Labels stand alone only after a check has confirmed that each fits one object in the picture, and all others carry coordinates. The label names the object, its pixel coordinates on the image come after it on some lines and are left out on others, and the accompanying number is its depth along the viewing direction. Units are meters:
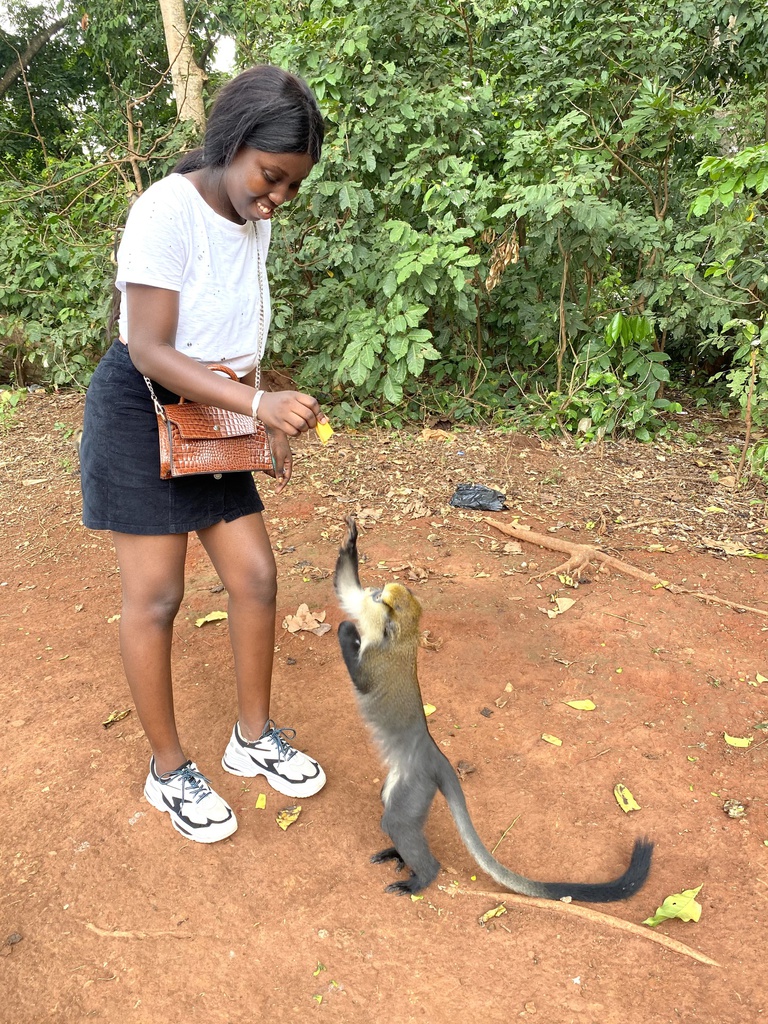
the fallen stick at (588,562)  3.81
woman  1.86
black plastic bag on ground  4.90
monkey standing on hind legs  2.20
